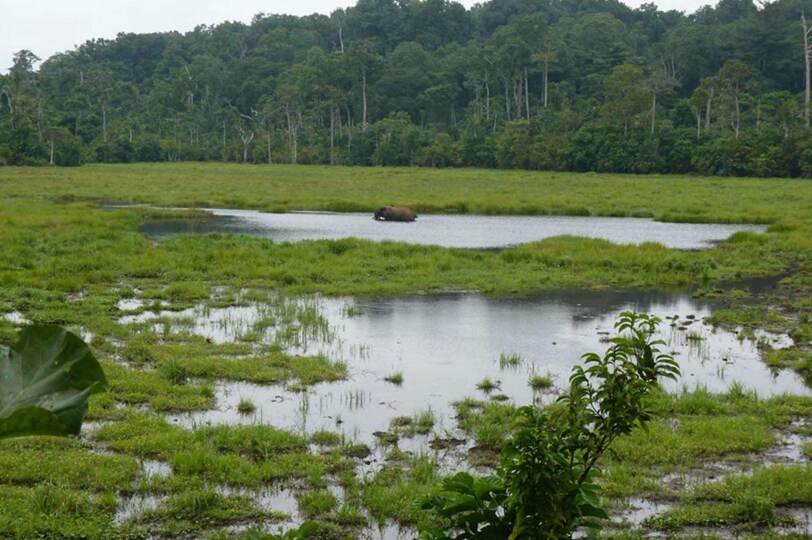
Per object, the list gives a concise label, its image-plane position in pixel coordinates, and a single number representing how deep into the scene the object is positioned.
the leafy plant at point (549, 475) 7.32
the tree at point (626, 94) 131.25
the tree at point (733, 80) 129.87
